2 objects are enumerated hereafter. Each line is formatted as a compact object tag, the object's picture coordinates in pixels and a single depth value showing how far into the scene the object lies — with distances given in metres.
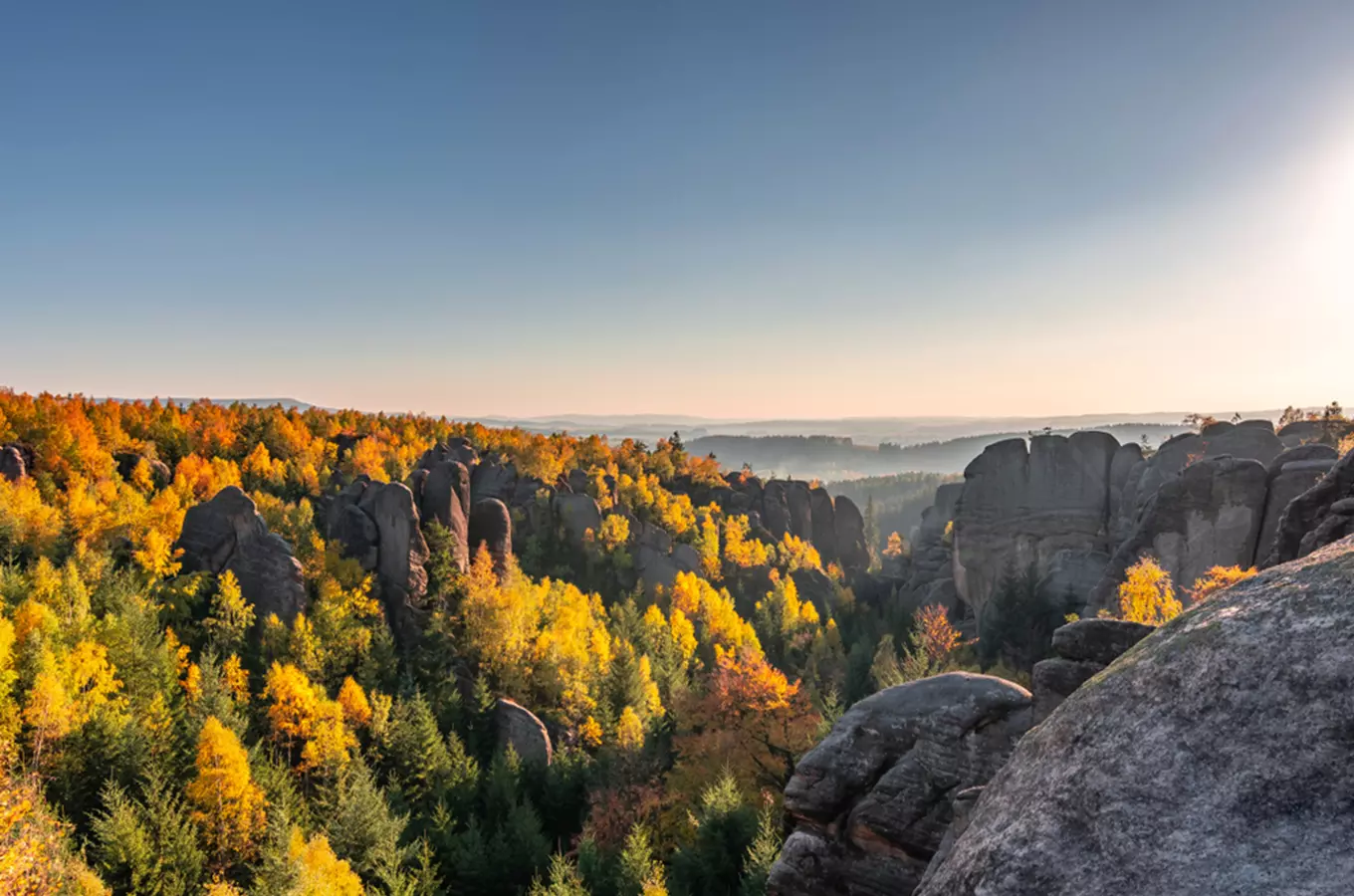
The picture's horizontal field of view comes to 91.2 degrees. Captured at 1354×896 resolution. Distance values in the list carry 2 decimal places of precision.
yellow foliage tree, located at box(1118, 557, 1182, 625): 36.56
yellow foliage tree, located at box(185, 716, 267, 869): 33.47
